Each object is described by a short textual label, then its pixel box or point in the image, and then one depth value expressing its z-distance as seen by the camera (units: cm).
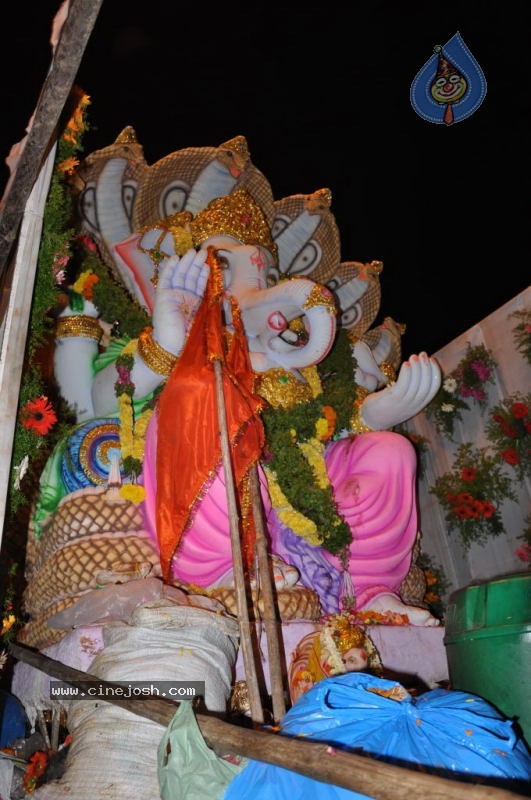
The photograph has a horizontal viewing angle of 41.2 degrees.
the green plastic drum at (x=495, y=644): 222
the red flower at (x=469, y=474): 479
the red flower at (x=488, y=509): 467
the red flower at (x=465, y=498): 474
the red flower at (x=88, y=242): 428
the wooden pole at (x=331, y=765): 120
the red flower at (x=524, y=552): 434
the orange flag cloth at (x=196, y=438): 331
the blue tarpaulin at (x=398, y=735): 156
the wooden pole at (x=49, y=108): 176
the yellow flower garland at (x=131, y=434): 353
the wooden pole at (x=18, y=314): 212
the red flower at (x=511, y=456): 456
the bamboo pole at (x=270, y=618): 230
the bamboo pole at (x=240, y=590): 220
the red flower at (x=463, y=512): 471
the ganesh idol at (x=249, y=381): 345
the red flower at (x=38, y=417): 253
